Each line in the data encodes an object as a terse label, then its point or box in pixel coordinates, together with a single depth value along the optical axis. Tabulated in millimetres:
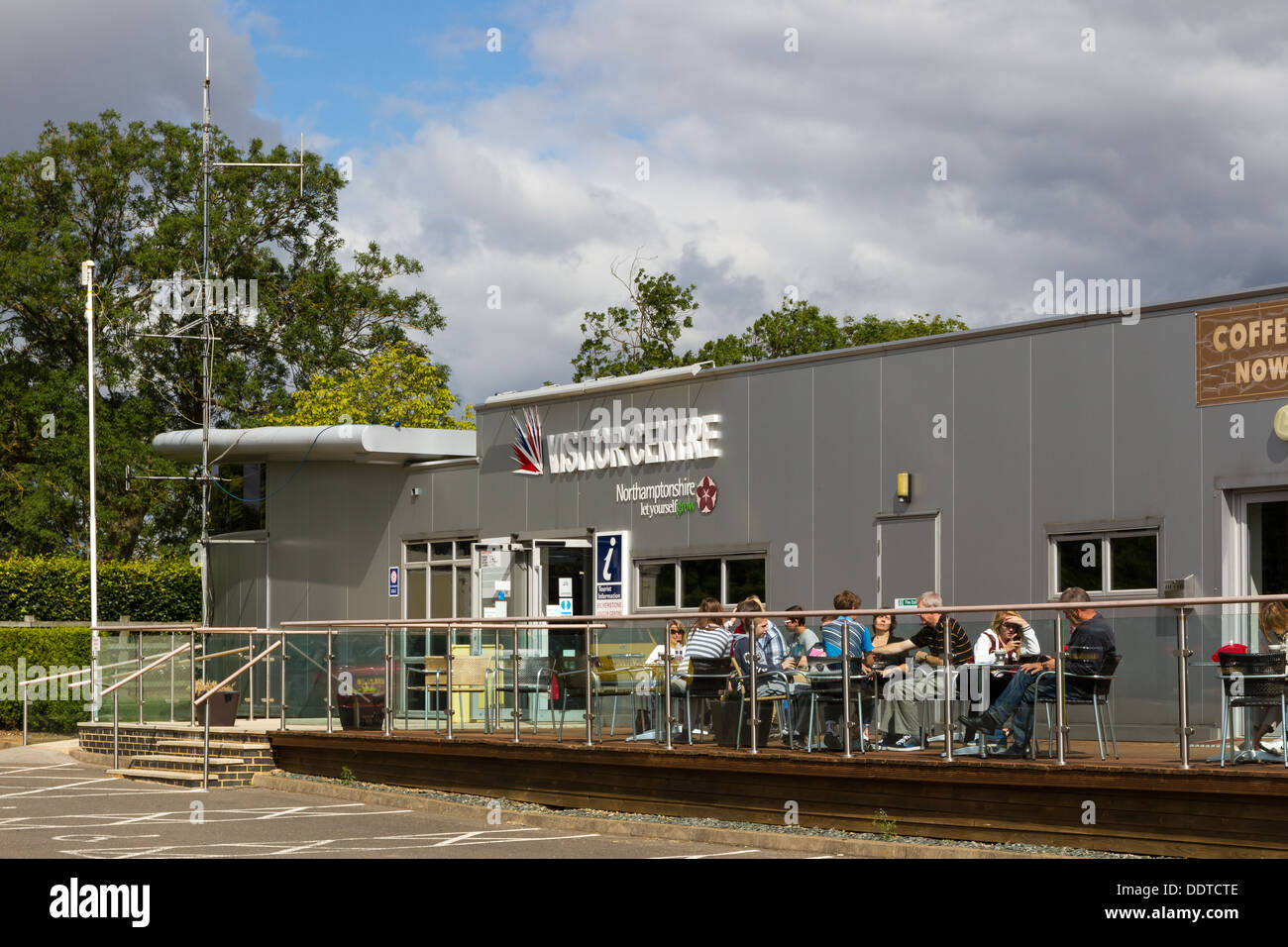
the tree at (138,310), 41344
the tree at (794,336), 45312
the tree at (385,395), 40938
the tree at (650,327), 43344
